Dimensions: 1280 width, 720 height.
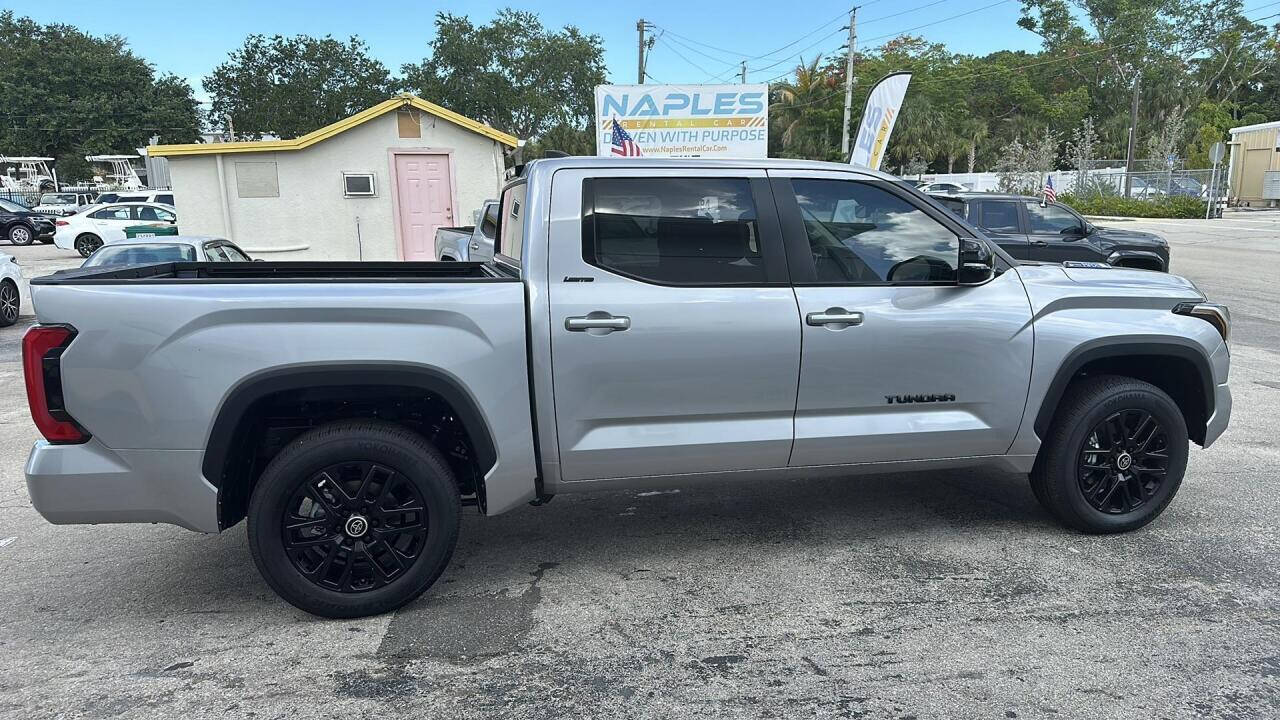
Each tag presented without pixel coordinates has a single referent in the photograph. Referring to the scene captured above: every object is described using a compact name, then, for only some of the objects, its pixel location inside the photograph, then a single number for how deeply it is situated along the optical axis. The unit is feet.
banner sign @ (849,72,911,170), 50.42
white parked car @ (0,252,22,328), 36.22
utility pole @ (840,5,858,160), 114.44
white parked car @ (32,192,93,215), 106.32
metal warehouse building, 129.39
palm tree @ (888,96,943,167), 186.60
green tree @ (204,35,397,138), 157.48
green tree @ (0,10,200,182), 160.76
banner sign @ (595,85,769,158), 49.21
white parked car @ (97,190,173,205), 81.46
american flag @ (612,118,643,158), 49.93
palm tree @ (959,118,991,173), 196.75
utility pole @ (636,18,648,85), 126.52
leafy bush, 110.52
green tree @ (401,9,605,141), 173.47
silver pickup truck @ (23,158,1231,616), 10.10
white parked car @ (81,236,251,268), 31.68
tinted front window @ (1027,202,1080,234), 41.01
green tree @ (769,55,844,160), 175.22
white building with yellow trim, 50.44
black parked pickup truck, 39.99
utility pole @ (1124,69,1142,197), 123.53
